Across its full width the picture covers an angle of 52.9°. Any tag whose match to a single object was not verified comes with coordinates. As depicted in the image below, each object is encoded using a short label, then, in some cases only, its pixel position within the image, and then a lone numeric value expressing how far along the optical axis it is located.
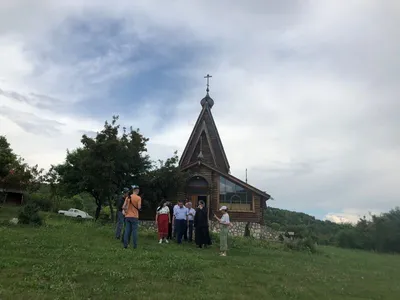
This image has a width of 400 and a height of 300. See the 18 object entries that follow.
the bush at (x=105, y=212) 34.93
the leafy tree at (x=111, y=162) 22.98
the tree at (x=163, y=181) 26.27
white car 39.93
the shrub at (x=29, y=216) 16.75
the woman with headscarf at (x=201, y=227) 15.16
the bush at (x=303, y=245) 18.70
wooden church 28.86
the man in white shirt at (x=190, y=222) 16.38
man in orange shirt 11.89
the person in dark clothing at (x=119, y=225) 14.23
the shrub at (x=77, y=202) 47.55
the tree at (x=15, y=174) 28.94
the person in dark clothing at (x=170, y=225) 16.33
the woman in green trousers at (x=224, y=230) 13.15
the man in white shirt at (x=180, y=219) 15.38
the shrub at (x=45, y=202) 37.97
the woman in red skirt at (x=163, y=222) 14.98
